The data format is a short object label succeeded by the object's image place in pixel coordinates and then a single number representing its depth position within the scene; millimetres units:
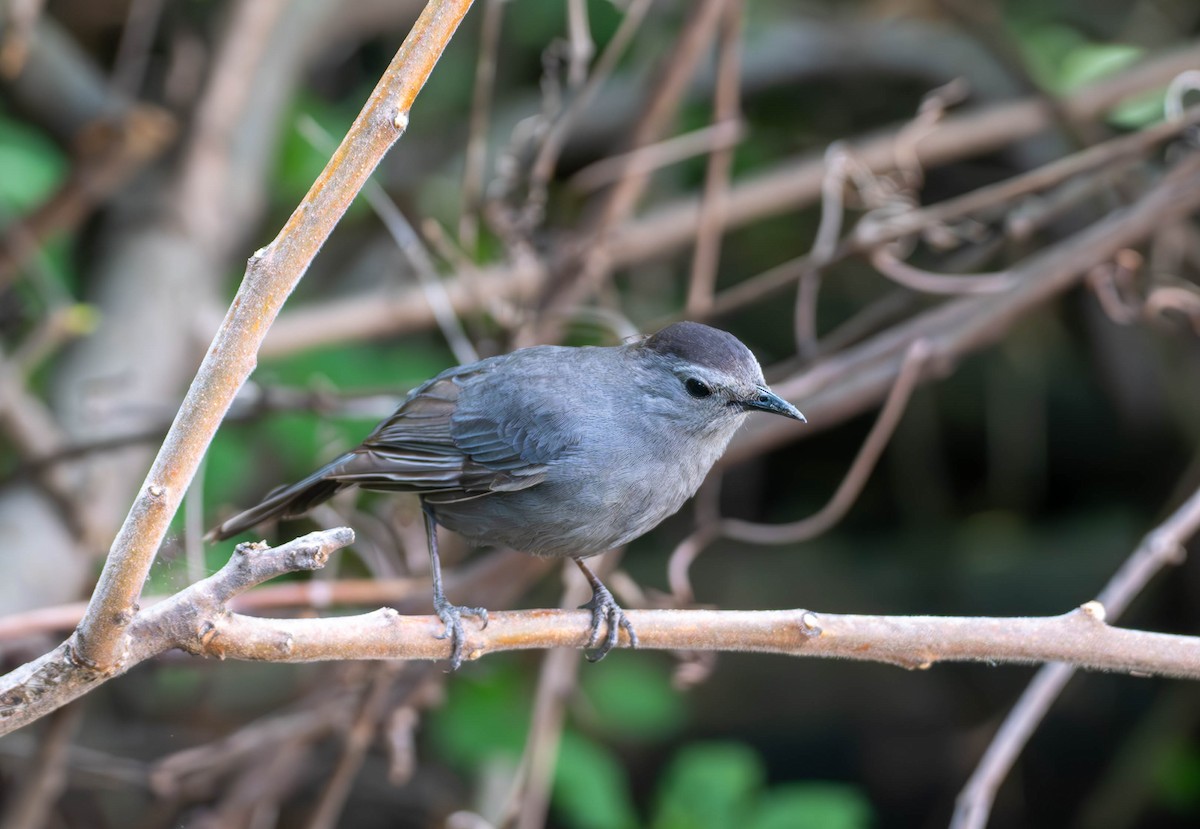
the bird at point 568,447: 5281
